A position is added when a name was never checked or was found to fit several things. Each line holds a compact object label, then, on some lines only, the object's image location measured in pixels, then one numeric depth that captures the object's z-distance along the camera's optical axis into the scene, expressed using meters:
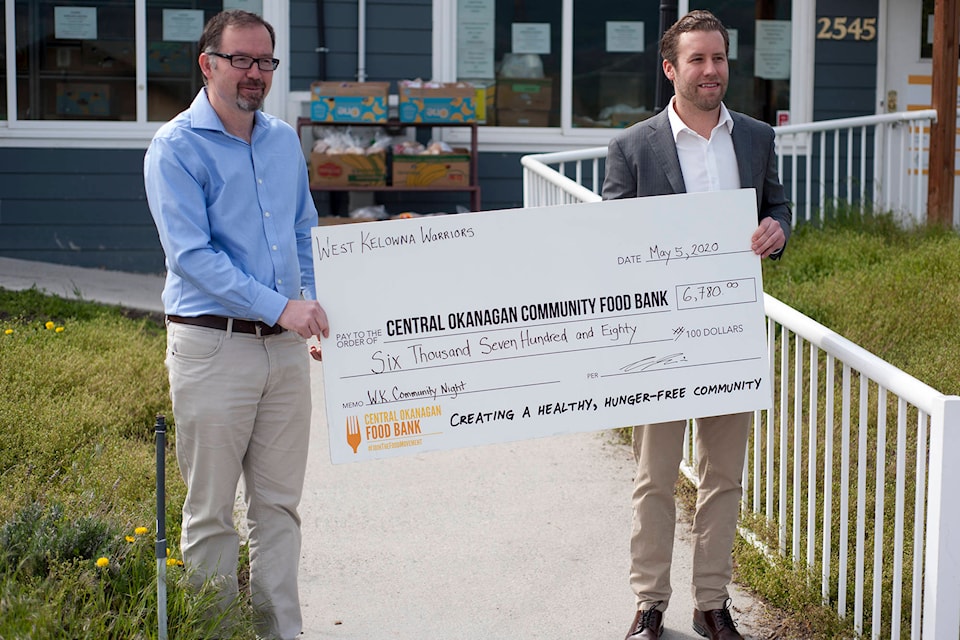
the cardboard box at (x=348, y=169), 9.33
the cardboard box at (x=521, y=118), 10.11
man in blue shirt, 3.25
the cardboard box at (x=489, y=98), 9.95
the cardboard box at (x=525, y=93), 10.08
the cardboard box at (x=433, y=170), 9.46
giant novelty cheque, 3.46
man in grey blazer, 3.63
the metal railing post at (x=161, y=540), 3.11
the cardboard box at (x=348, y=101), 9.23
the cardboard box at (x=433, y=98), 9.34
